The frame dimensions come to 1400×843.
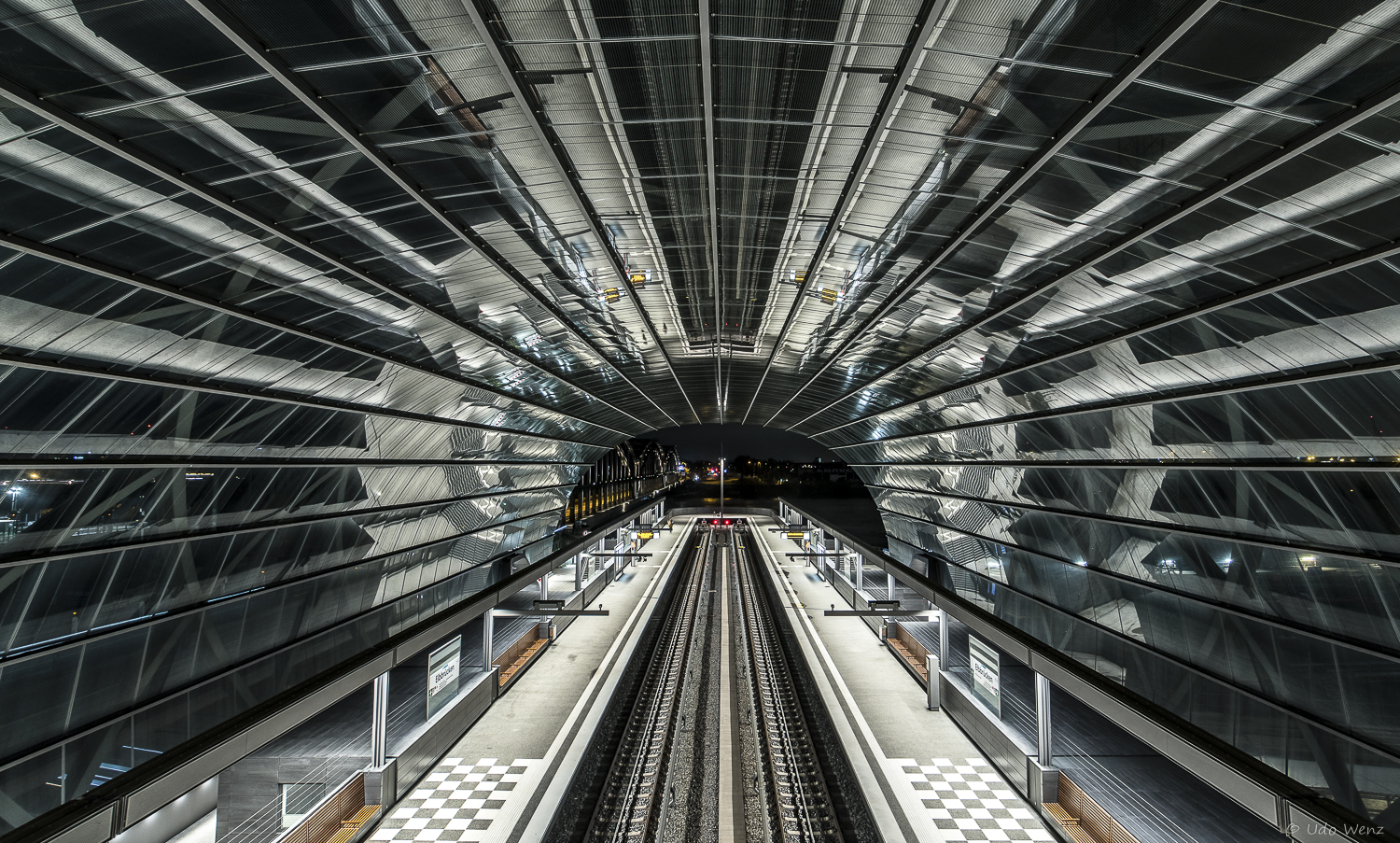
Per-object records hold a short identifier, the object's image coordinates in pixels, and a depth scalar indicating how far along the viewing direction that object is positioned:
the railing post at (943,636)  18.00
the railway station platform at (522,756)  11.70
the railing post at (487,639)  18.28
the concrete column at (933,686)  17.61
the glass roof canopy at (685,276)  7.64
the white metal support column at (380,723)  12.13
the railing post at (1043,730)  12.25
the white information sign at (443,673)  14.70
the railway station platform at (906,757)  11.67
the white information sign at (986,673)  14.23
